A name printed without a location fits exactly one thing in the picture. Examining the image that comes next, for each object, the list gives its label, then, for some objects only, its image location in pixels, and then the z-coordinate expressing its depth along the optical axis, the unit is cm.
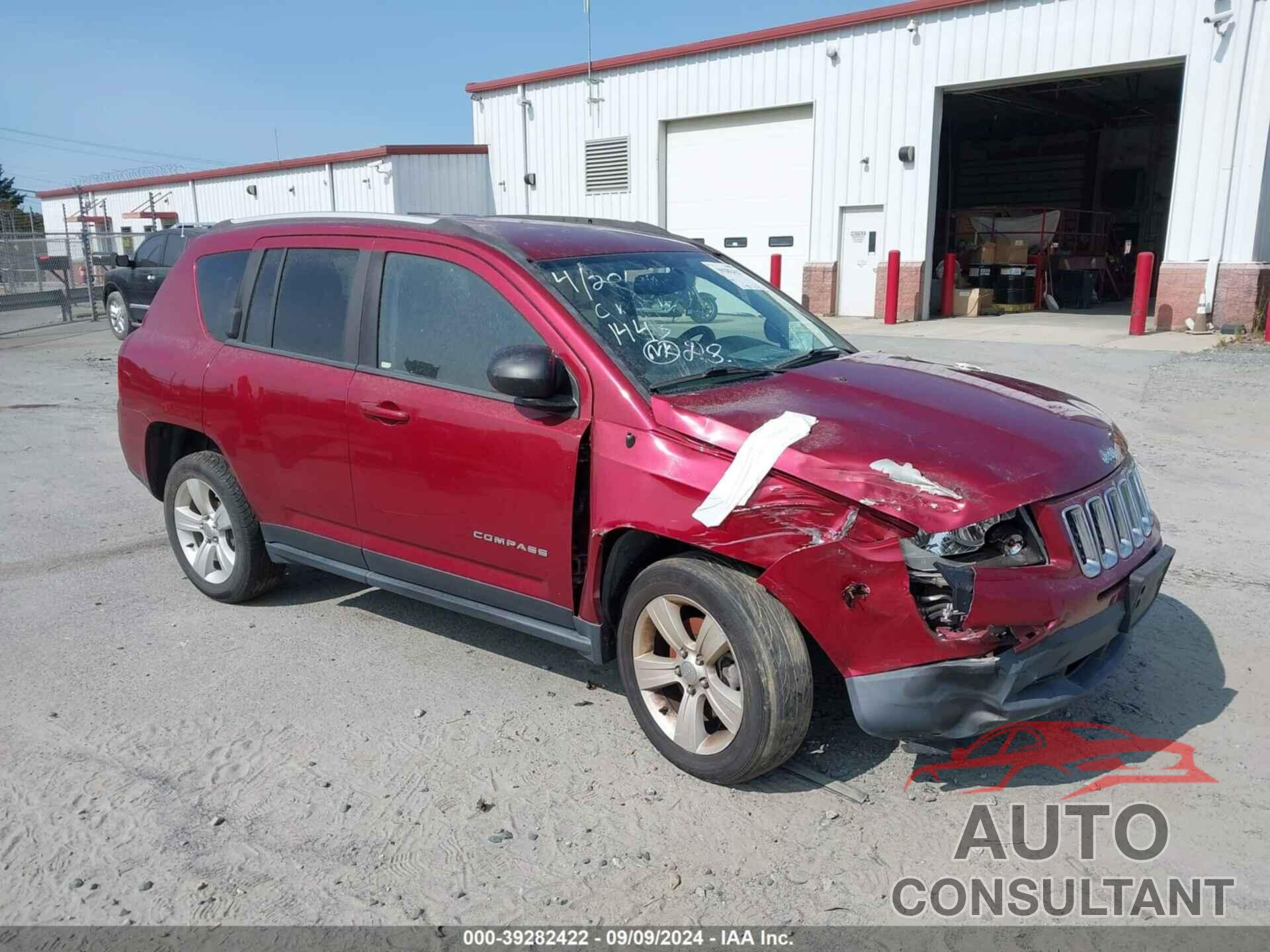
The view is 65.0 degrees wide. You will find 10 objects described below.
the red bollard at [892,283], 1961
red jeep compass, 298
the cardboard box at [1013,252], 2111
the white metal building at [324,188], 2761
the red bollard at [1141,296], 1627
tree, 8075
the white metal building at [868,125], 1634
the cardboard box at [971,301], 2055
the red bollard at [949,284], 2050
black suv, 1764
